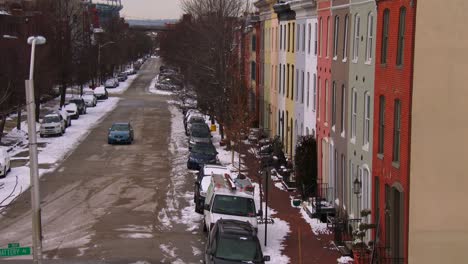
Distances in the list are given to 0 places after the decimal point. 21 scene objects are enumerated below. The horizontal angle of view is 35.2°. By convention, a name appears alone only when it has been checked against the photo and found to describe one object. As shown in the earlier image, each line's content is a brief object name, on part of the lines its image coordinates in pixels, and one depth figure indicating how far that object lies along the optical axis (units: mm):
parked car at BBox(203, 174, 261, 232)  24547
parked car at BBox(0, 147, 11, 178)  36531
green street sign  15430
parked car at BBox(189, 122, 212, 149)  46909
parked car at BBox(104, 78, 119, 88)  110500
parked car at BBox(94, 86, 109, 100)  88938
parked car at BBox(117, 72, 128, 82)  125312
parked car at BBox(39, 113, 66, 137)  53594
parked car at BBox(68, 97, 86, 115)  70875
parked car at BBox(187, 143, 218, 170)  41156
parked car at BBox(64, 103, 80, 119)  66062
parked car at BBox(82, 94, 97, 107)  79500
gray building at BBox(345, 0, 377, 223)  23953
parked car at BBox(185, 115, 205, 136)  55547
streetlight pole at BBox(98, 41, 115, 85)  103062
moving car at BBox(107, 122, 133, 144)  50438
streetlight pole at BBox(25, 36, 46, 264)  17094
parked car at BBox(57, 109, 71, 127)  59162
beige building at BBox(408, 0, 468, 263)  19234
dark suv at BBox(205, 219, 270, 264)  19953
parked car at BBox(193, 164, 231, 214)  30062
